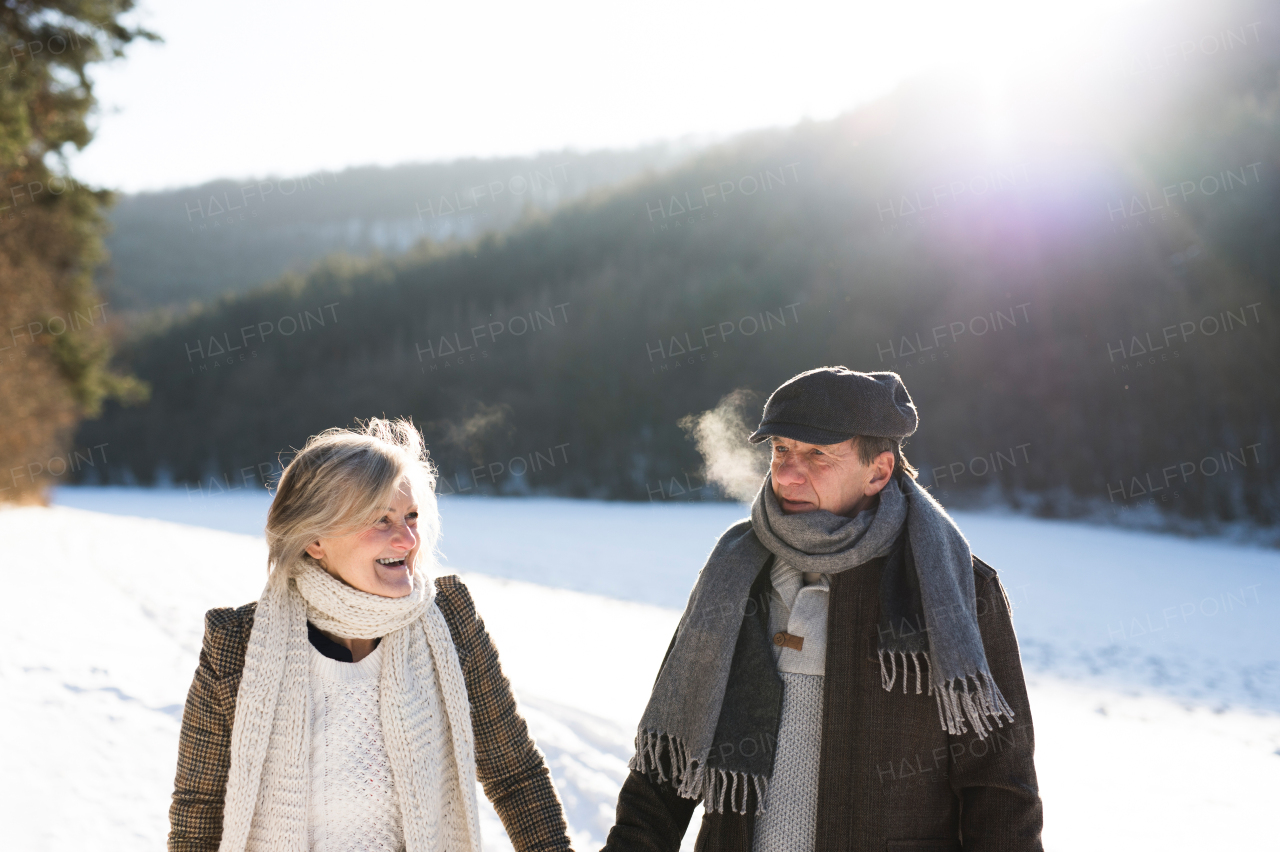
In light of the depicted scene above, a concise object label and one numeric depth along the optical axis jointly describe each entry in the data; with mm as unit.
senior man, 1900
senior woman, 1919
